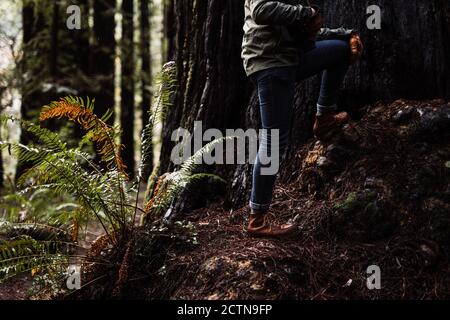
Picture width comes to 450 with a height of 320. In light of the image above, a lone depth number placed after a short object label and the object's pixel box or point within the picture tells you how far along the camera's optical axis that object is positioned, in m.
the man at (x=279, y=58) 3.64
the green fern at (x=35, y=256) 3.88
